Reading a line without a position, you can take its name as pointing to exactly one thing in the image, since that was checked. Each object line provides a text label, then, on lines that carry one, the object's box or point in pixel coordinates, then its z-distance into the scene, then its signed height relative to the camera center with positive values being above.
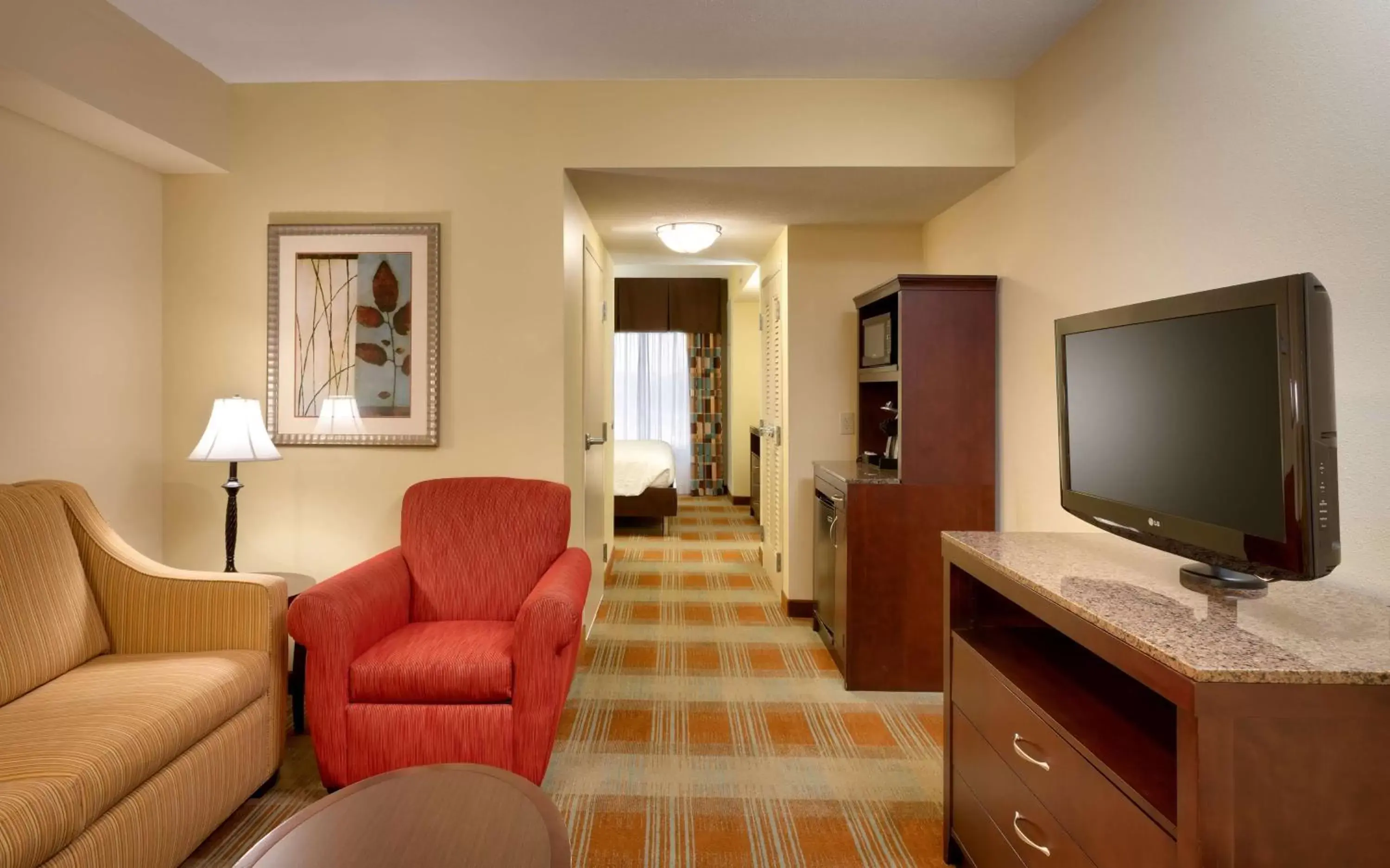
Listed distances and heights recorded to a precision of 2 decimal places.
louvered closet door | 4.50 +0.12
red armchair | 2.11 -0.71
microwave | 3.36 +0.51
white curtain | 8.62 +0.70
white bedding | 6.45 -0.22
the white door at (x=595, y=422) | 3.78 +0.14
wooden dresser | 1.01 -0.50
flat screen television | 1.18 +0.02
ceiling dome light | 3.99 +1.19
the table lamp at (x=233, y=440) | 2.60 +0.04
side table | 2.58 -0.80
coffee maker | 3.64 +0.00
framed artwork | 3.03 +0.54
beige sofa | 1.49 -0.63
